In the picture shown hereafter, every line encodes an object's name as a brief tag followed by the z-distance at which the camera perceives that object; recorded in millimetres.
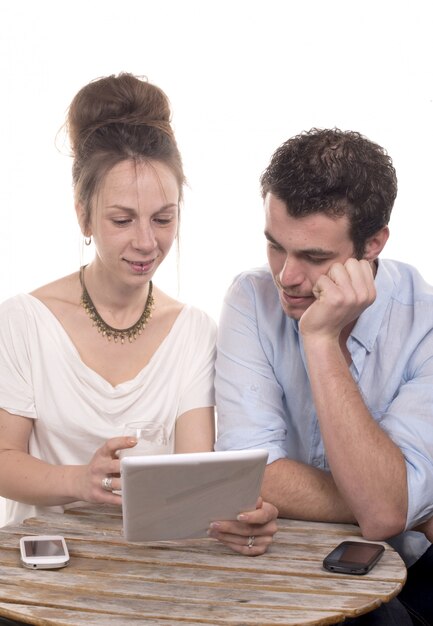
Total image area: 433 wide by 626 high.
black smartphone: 2093
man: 2313
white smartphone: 2071
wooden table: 1933
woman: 2591
